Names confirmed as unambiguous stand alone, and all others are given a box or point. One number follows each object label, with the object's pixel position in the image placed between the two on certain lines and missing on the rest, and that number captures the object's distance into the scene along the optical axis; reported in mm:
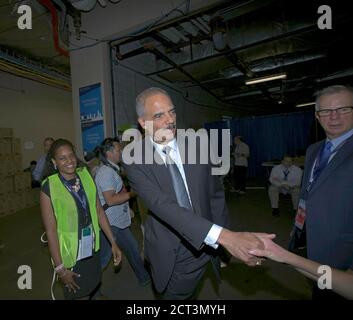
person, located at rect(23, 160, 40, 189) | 6056
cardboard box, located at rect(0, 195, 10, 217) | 5387
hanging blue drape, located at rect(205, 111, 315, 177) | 8086
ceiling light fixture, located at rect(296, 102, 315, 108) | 11266
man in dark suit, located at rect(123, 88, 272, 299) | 1261
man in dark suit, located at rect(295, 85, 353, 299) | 1216
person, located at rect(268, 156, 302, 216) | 4660
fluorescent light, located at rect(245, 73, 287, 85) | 6232
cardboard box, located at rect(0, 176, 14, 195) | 5395
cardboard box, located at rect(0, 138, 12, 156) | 5405
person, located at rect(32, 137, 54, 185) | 3395
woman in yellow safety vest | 1485
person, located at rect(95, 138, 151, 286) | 2119
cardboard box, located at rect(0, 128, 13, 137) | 5391
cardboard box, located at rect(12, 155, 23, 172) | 5699
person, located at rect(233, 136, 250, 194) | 6922
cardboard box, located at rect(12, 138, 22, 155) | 5658
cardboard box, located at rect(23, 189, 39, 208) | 6148
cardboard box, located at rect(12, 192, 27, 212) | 5755
